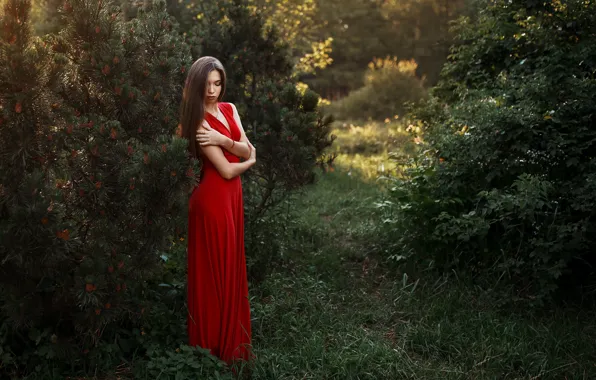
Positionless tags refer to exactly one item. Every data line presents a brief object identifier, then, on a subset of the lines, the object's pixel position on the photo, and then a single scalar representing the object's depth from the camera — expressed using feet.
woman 12.20
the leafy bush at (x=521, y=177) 15.47
